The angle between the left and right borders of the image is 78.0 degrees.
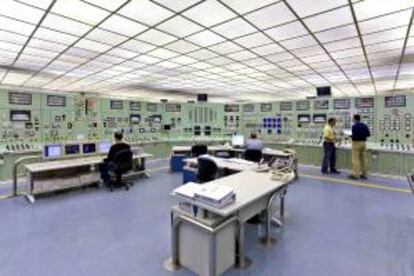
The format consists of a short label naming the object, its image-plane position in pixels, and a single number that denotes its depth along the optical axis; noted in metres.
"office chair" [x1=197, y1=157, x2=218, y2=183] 4.13
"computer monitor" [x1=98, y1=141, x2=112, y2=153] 5.74
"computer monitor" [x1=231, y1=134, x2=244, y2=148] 7.06
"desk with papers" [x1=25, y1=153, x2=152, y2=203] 4.57
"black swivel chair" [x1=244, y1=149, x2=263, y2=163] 5.41
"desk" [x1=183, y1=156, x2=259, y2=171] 4.23
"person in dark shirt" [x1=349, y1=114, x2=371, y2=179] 5.80
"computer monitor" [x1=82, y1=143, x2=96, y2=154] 5.47
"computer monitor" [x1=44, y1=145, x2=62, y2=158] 4.89
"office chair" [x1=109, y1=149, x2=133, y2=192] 5.04
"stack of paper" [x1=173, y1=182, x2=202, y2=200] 2.37
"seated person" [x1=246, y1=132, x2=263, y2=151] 5.63
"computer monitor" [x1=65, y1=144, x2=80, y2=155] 5.20
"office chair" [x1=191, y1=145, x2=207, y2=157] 6.51
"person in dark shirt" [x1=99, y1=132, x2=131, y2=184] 5.04
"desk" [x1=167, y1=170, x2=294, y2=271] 2.29
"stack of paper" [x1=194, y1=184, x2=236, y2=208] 2.19
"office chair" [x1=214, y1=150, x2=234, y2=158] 5.60
